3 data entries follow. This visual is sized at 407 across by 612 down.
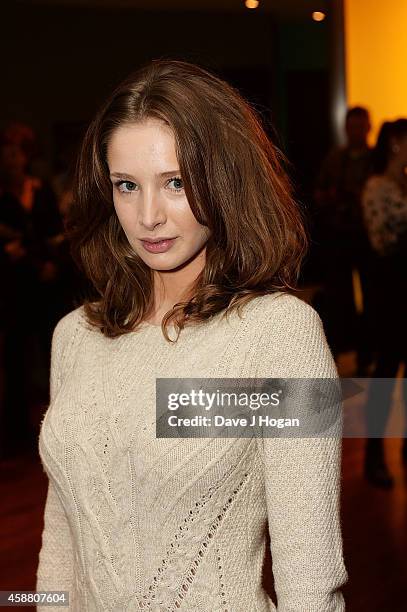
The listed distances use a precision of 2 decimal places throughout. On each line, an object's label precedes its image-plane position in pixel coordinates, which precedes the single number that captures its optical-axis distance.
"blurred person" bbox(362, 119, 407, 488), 2.56
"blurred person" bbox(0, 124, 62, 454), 3.37
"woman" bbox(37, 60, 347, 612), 0.99
